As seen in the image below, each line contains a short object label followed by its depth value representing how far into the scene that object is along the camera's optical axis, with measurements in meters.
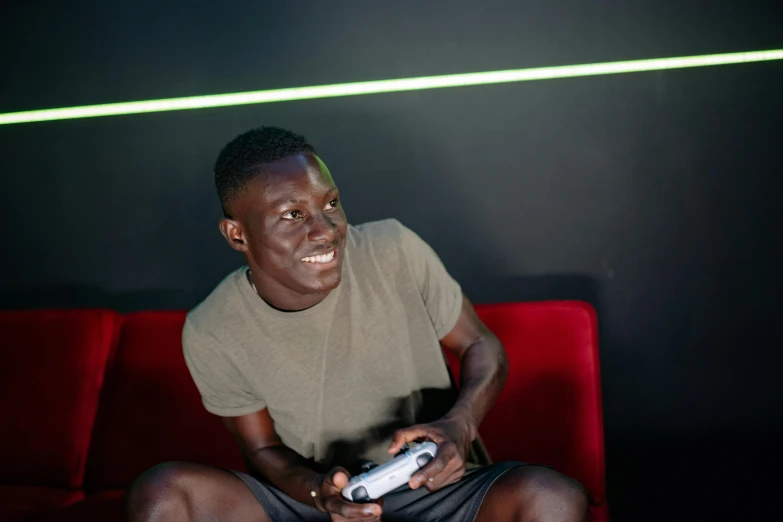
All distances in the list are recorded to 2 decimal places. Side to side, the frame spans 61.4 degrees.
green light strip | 1.93
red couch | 1.73
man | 1.41
